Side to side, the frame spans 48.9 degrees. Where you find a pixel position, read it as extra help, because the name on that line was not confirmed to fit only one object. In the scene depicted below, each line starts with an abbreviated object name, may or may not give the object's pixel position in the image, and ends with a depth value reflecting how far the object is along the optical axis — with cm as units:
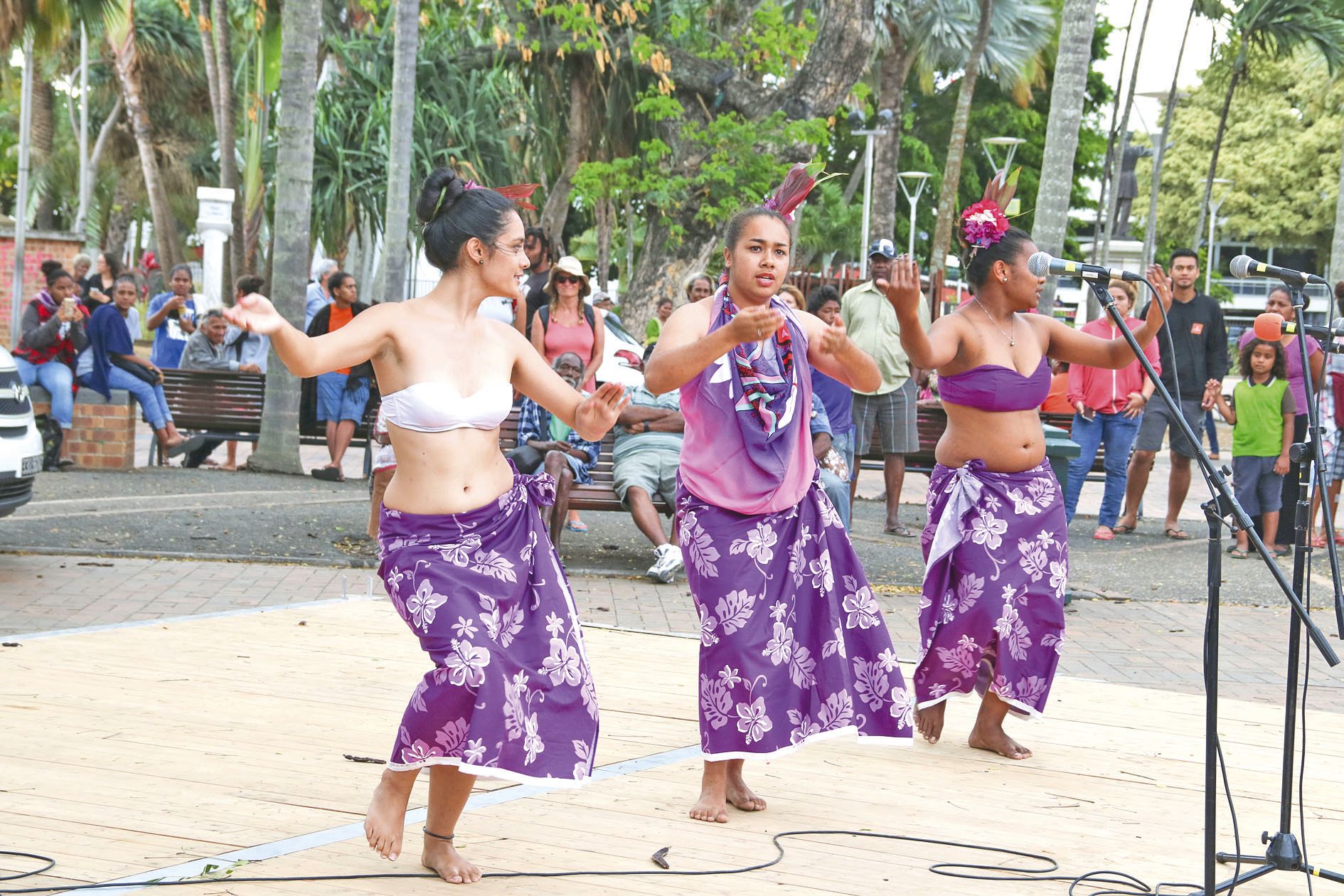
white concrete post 2425
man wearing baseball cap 1143
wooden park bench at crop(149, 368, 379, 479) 1397
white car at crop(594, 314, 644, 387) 1040
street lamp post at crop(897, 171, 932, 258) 3826
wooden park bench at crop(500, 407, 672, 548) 951
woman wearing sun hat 963
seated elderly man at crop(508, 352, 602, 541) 902
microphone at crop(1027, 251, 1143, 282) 361
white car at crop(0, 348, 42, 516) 809
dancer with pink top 457
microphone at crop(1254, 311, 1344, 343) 383
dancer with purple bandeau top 545
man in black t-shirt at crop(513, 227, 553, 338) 962
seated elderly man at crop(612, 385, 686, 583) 910
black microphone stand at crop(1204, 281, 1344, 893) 367
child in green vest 1134
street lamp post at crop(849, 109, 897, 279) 2352
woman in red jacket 1213
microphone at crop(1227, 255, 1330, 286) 367
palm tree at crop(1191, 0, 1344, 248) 2439
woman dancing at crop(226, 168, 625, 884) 370
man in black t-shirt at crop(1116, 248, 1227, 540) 1180
